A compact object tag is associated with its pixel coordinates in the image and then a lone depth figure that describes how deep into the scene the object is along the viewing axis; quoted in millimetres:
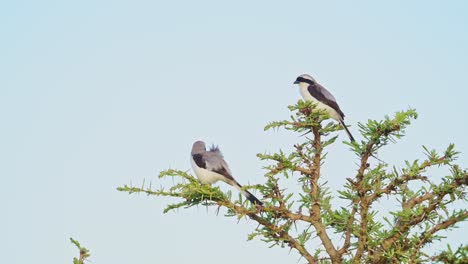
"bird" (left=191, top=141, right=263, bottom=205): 20297
